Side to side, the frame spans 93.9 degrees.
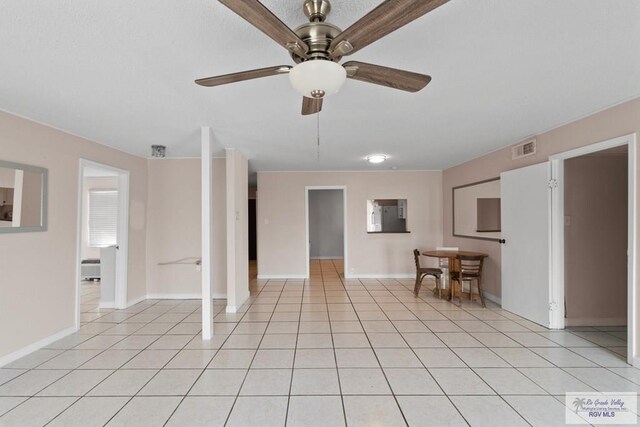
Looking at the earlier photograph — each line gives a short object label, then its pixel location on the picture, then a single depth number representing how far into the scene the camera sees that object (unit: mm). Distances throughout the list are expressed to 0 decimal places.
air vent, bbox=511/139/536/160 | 3727
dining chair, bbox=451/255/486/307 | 4375
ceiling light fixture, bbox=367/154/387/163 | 4758
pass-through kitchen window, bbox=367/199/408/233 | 6508
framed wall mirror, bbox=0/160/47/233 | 2732
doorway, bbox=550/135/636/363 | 3555
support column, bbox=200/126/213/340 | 3244
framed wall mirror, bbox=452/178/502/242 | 4609
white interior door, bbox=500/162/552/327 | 3480
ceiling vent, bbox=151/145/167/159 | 4062
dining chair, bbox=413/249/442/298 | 4832
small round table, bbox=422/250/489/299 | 4527
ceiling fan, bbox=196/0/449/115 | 1082
